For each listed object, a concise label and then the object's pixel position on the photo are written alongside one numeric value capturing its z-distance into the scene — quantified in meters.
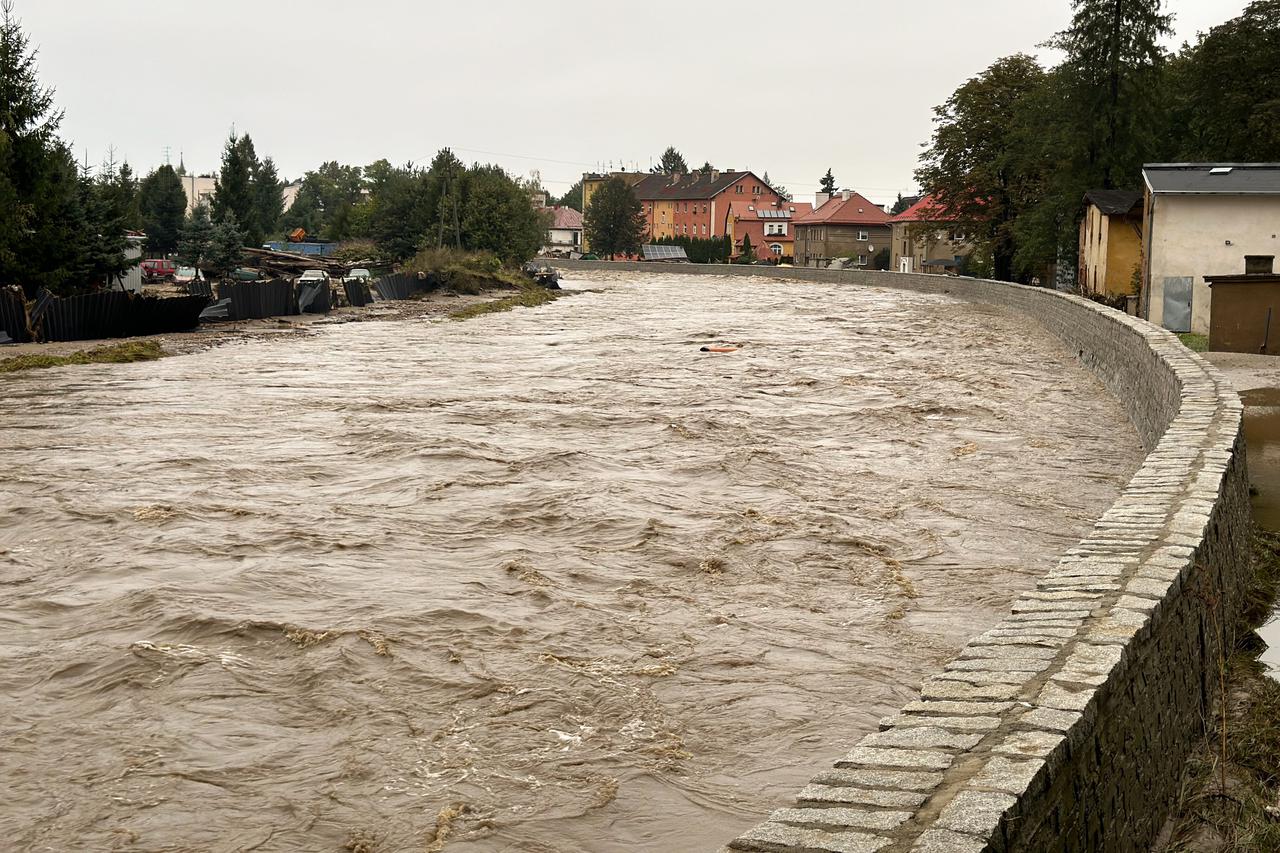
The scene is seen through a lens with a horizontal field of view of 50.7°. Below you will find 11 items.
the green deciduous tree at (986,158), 61.28
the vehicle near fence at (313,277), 50.14
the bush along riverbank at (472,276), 58.50
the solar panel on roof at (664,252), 122.38
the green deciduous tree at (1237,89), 47.81
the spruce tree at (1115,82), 49.31
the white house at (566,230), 162.62
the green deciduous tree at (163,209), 85.94
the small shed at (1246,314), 26.30
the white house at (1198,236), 33.44
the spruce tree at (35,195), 36.44
